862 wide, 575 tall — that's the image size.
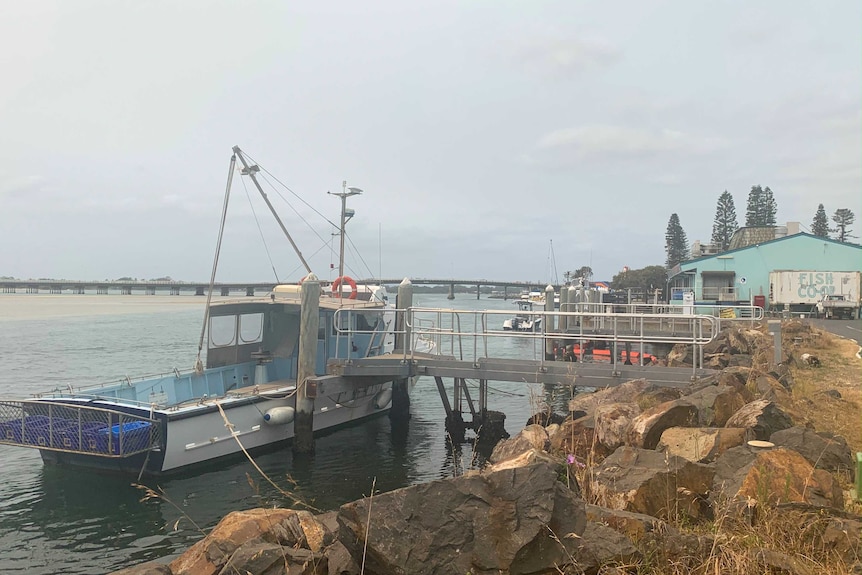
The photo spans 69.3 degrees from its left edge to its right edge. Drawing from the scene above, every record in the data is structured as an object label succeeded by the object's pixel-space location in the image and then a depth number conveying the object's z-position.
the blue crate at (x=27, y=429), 12.60
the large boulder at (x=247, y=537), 5.34
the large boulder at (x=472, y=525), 4.05
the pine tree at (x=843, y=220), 104.38
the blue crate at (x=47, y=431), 12.53
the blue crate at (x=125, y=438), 12.21
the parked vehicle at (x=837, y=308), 37.59
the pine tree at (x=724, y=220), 106.91
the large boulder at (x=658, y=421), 7.33
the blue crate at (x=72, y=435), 12.45
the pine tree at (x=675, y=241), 118.56
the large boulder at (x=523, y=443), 7.37
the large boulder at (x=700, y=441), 6.51
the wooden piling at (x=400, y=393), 19.25
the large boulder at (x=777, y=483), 4.89
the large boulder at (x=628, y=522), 4.48
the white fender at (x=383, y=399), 19.95
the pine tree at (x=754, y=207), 103.00
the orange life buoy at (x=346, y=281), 20.16
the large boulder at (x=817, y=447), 6.29
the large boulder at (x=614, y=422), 7.79
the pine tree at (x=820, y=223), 103.19
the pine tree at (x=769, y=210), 102.19
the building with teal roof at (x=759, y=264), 44.25
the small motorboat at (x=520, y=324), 47.97
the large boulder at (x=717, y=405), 8.14
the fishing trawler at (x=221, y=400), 12.54
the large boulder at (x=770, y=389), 9.09
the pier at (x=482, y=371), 12.93
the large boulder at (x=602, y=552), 4.02
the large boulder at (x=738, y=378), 8.84
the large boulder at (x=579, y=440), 7.89
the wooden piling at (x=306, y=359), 15.18
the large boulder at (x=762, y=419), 7.08
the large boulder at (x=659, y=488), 5.17
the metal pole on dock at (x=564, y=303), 24.87
